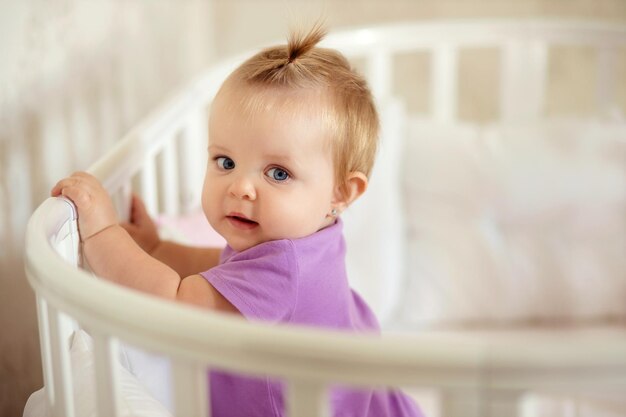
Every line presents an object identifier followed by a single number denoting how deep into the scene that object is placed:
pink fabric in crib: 1.33
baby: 1.12
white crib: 0.87
